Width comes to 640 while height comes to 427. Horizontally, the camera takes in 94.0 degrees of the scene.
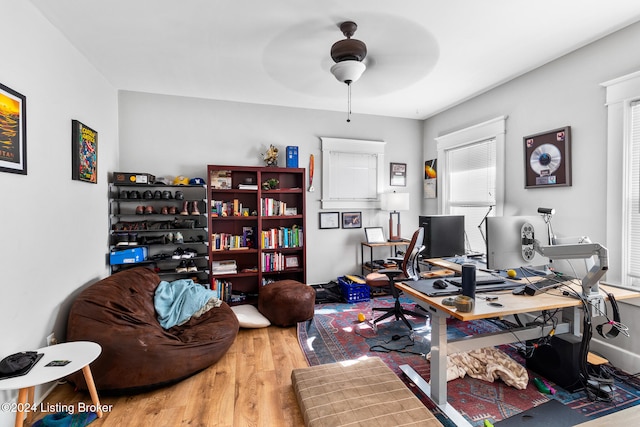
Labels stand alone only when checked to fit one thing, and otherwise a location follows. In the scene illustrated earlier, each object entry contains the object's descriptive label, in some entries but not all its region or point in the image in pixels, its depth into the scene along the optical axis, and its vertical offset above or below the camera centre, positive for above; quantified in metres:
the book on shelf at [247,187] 3.88 +0.33
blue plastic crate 4.05 -1.10
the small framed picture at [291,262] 4.17 -0.70
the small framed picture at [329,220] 4.50 -0.13
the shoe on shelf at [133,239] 3.39 -0.31
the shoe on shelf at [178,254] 3.53 -0.50
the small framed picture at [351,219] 4.61 -0.12
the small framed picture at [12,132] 1.72 +0.49
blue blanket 2.73 -0.86
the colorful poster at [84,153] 2.51 +0.54
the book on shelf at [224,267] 3.79 -0.71
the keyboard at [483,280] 2.24 -0.53
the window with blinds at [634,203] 2.35 +0.06
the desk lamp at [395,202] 4.41 +0.14
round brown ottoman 3.26 -1.02
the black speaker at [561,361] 2.11 -1.11
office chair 3.16 -0.73
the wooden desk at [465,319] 1.75 -0.71
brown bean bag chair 2.00 -0.97
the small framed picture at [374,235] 4.54 -0.36
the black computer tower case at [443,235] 3.52 -0.29
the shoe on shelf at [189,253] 3.59 -0.50
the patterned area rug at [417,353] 1.95 -1.27
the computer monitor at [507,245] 2.08 -0.24
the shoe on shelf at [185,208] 3.60 +0.05
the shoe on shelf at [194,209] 3.63 +0.04
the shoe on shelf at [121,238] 3.38 -0.30
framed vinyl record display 2.79 +0.52
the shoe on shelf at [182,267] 3.53 -0.67
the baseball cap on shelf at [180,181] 3.60 +0.38
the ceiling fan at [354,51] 2.34 +1.47
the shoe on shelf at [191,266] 3.57 -0.67
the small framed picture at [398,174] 4.88 +0.61
